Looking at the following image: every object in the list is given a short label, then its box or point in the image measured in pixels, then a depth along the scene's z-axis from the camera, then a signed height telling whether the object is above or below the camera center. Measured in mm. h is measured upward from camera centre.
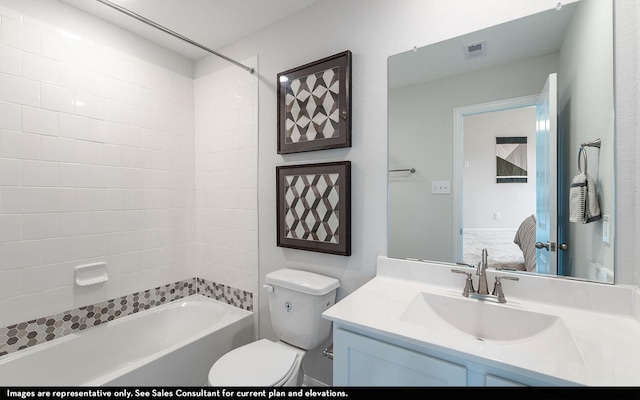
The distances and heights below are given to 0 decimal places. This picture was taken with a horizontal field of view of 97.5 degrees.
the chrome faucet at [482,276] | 1214 -351
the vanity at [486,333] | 768 -454
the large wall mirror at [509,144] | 1096 +235
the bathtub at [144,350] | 1519 -959
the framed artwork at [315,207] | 1629 -64
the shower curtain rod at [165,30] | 1400 +960
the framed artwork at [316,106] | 1611 +562
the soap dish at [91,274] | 1811 -507
